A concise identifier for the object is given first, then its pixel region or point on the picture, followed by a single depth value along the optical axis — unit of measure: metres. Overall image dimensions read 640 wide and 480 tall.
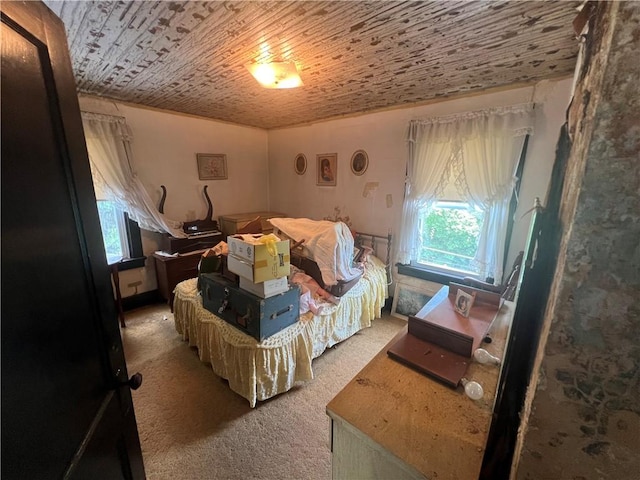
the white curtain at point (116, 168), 2.62
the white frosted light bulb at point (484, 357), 1.12
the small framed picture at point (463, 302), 1.41
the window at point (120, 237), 2.90
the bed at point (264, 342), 1.76
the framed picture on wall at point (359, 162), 3.16
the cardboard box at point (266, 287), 1.65
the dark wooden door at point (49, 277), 0.48
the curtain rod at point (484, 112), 2.10
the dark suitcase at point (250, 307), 1.67
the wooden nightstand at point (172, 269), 2.97
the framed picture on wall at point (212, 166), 3.49
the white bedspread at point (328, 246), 2.26
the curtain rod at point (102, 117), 2.52
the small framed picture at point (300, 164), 3.78
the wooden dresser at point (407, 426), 0.76
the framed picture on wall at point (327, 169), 3.46
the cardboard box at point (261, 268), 1.58
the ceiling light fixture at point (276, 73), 1.74
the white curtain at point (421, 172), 2.55
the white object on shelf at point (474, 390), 0.96
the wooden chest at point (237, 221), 3.45
